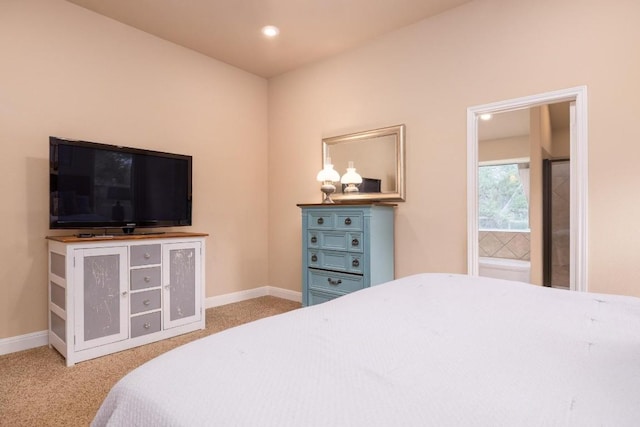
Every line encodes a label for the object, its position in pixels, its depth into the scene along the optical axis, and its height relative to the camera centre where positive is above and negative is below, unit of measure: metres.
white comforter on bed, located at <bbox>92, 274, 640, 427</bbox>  0.61 -0.34
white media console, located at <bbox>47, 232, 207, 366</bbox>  2.49 -0.60
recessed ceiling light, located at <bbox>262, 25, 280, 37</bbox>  3.30 +1.69
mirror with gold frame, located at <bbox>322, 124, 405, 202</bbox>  3.37 +0.55
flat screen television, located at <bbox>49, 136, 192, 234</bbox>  2.66 +0.20
